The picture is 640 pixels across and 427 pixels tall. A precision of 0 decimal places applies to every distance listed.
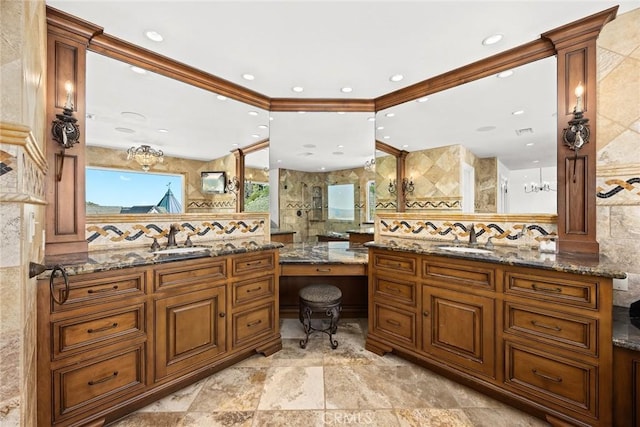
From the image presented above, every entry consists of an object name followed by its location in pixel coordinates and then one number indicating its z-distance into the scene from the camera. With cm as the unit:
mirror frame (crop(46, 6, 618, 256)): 175
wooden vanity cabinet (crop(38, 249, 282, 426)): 141
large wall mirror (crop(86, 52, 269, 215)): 202
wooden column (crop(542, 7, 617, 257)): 183
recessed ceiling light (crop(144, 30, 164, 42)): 192
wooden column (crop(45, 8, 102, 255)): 172
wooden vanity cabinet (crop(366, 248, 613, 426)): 144
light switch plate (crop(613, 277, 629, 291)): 179
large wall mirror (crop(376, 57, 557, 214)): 208
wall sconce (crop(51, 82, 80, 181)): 171
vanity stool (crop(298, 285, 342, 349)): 243
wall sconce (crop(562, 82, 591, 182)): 184
